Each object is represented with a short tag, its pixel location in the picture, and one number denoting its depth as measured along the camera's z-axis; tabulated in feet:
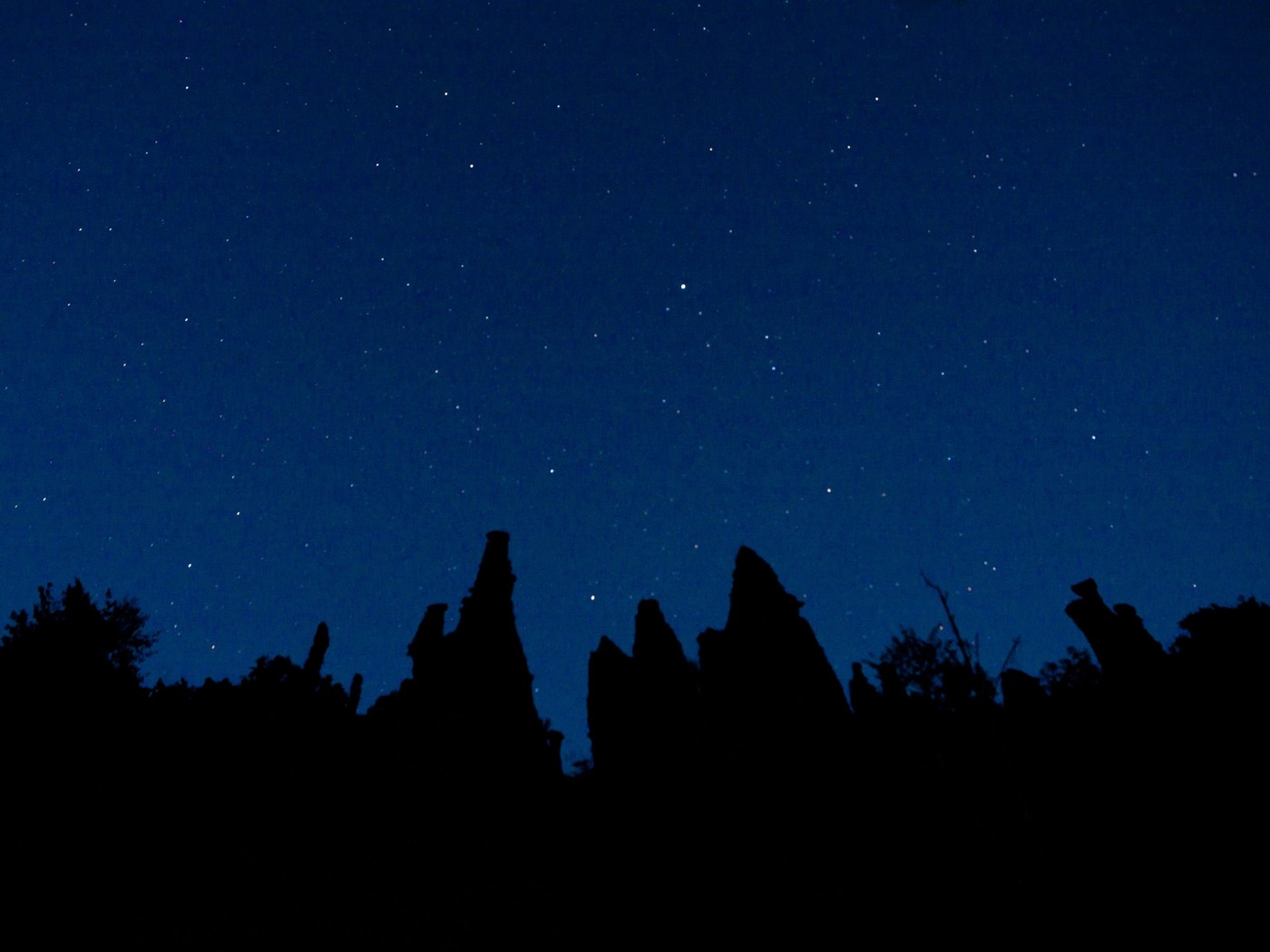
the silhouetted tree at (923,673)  121.49
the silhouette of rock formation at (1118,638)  116.06
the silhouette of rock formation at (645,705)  110.73
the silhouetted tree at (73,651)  126.31
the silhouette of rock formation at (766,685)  102.94
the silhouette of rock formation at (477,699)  108.78
